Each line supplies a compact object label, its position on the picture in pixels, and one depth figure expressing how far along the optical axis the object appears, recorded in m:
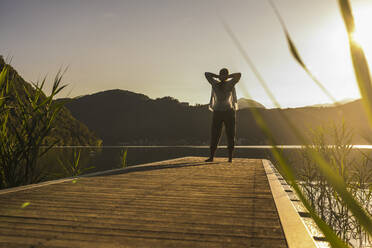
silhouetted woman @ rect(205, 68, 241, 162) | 6.13
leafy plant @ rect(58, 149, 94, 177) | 5.52
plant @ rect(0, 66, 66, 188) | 3.56
